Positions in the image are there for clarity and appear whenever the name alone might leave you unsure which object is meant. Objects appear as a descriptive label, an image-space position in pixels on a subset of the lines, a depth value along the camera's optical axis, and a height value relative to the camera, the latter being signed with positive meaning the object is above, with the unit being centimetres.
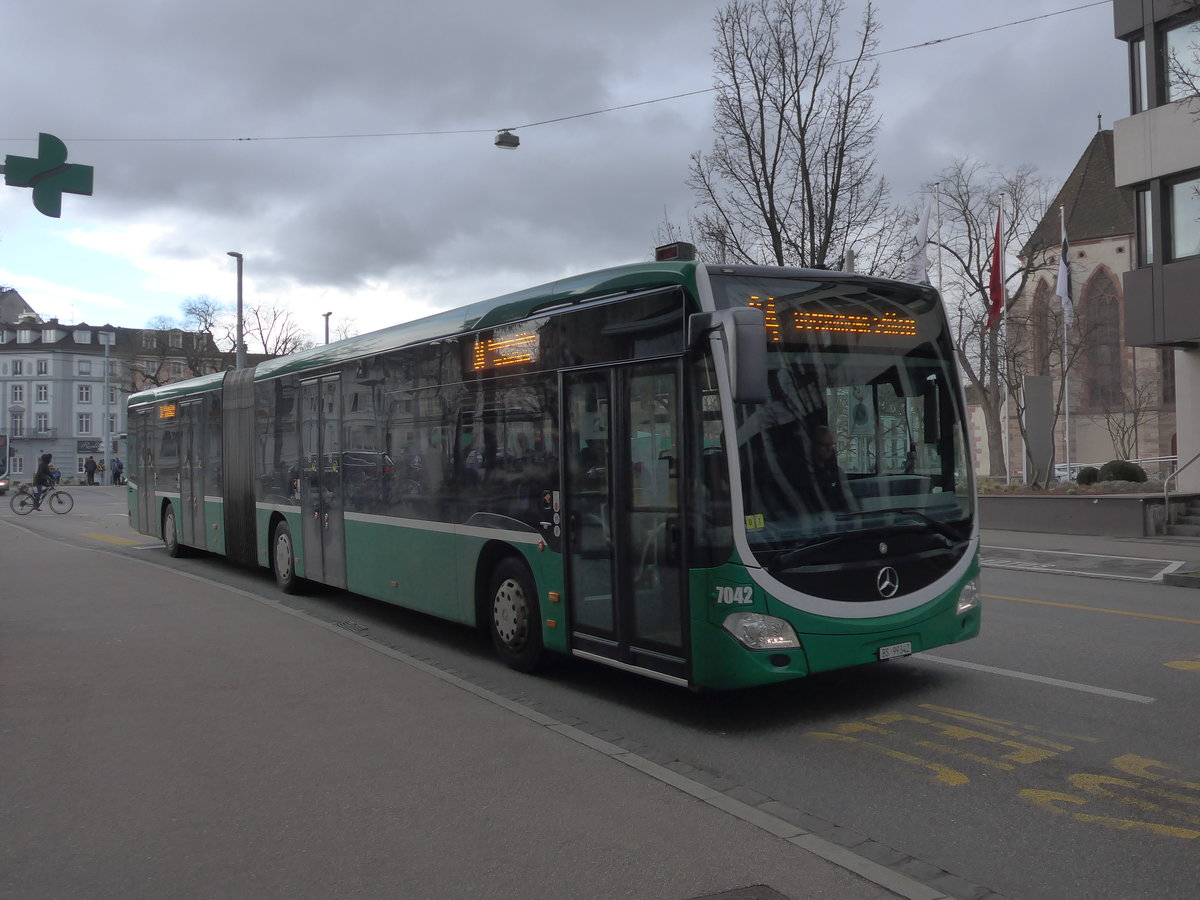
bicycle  3366 -118
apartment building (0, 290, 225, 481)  10131 +660
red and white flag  2650 +392
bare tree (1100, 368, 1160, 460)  5091 +121
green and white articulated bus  639 -18
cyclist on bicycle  3344 -45
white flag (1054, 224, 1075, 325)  2953 +423
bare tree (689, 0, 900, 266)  2353 +671
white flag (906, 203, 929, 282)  1981 +366
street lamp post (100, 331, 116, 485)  8554 +128
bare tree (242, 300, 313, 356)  7050 +755
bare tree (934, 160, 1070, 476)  4153 +671
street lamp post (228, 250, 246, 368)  3828 +417
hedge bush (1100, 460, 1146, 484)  2786 -94
